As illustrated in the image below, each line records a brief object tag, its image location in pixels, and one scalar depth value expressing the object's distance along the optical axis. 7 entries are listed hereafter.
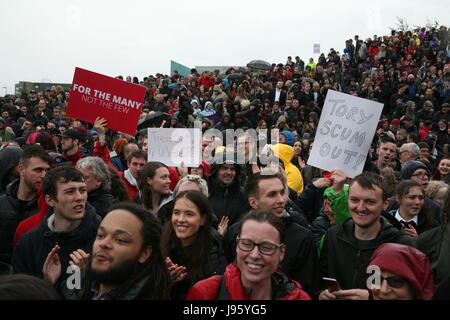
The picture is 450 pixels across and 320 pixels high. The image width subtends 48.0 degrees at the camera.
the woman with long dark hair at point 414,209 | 4.68
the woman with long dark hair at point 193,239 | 3.37
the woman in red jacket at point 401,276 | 2.57
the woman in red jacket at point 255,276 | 2.63
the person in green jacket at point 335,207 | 4.40
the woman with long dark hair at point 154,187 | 4.96
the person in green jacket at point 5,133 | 11.43
